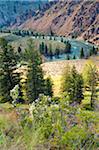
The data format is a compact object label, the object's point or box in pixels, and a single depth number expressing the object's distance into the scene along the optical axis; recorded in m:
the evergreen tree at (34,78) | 50.16
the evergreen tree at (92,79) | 64.24
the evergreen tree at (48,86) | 58.92
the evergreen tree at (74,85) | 59.97
